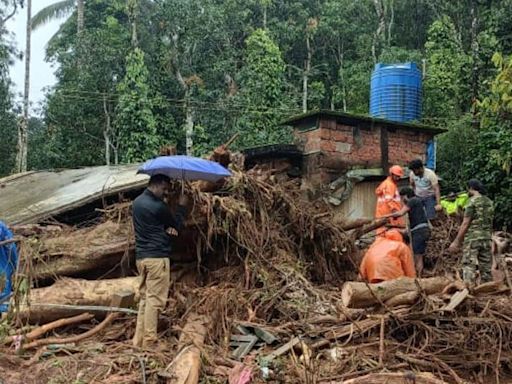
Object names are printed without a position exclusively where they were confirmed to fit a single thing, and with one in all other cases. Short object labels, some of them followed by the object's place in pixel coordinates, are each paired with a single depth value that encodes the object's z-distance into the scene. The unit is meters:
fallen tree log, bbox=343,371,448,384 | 4.89
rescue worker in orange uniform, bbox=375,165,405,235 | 8.31
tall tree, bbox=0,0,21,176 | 20.28
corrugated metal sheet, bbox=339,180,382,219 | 10.52
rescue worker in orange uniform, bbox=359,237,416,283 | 7.66
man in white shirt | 8.80
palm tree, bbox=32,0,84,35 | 28.59
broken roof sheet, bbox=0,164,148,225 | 8.72
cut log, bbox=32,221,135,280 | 7.12
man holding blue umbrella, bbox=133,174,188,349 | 5.75
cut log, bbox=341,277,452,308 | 5.75
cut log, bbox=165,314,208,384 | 4.88
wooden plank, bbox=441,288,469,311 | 5.84
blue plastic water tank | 12.60
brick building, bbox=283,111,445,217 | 10.20
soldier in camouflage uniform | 7.71
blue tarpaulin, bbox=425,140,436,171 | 11.54
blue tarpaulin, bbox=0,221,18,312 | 6.02
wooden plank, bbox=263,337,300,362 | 5.36
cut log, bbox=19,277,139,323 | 6.31
